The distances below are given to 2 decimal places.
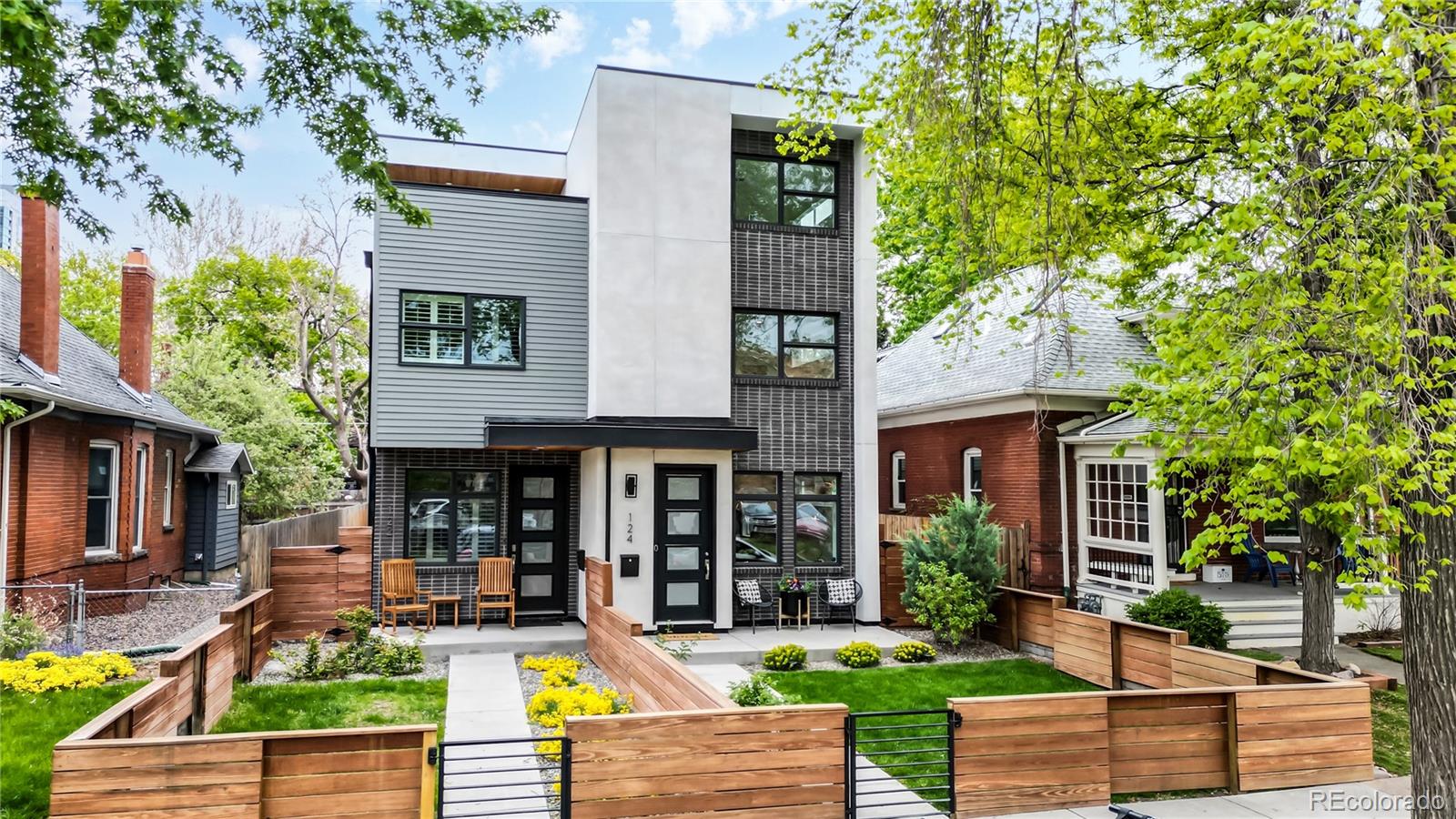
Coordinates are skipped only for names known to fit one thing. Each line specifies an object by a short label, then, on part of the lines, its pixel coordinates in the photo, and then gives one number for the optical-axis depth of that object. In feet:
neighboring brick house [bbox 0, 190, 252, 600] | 44.57
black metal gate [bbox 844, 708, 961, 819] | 21.47
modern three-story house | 46.47
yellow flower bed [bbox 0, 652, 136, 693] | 31.86
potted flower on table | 47.85
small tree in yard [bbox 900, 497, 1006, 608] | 43.80
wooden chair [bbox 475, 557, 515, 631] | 47.18
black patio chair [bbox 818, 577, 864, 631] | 47.88
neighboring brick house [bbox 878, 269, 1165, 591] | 52.80
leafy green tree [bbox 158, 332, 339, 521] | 87.56
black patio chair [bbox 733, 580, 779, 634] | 46.57
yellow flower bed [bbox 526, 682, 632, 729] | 26.66
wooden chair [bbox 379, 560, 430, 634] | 45.60
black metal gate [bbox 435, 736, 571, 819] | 19.62
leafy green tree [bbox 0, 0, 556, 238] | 26.63
